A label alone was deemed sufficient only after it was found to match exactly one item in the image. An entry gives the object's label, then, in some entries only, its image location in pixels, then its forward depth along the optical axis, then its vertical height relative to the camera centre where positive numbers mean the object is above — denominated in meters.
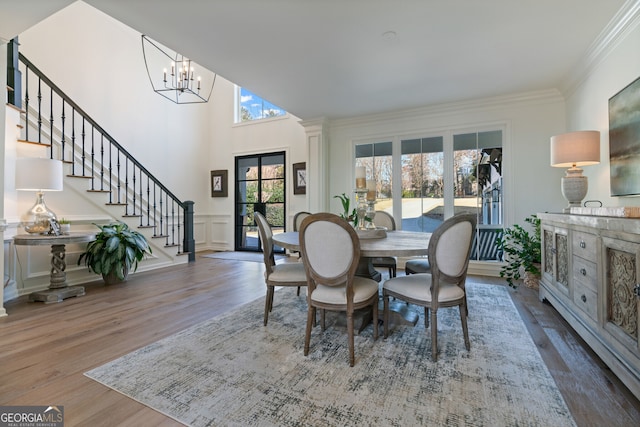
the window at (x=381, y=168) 4.87 +0.81
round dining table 1.86 -0.21
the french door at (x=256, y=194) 6.44 +0.50
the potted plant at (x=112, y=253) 3.59 -0.47
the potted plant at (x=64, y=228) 3.18 -0.13
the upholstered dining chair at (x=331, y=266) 1.79 -0.32
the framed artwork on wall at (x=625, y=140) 2.12 +0.58
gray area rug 1.35 -0.92
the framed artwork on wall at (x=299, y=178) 6.00 +0.78
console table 2.87 -0.50
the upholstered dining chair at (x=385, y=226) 3.09 -0.13
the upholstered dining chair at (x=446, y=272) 1.83 -0.37
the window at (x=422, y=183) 4.52 +0.51
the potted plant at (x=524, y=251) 3.49 -0.45
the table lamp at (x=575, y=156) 2.48 +0.51
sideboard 1.45 -0.44
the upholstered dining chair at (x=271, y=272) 2.35 -0.47
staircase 3.65 +0.84
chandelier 5.84 +3.08
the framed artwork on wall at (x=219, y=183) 6.89 +0.78
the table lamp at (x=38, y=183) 2.84 +0.34
